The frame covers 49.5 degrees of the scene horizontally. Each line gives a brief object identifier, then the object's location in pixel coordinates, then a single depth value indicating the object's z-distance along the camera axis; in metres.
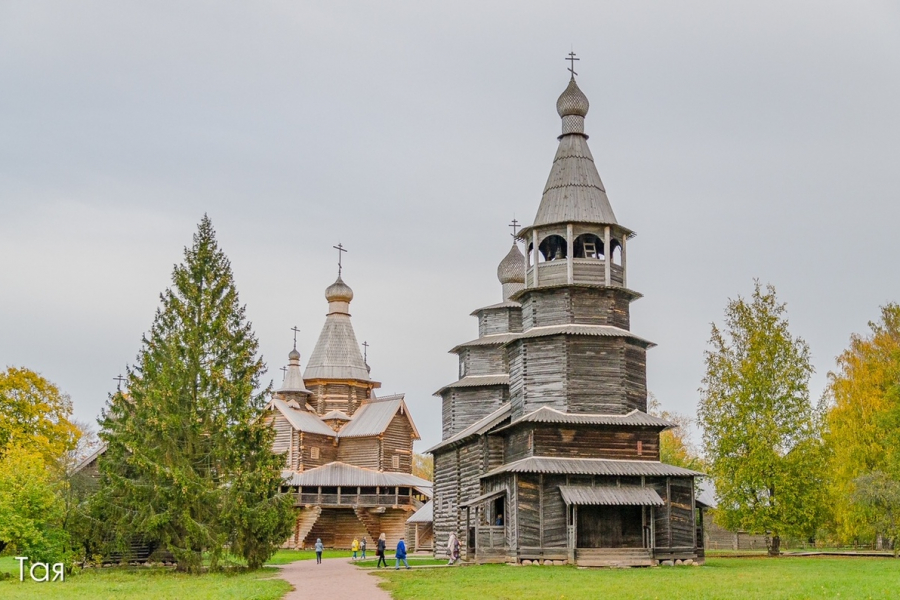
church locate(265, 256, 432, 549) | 59.22
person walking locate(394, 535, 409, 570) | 33.50
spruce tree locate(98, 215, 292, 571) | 30.53
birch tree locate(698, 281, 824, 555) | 41.41
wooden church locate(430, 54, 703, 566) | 34.59
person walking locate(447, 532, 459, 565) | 35.75
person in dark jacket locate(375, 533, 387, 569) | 35.59
